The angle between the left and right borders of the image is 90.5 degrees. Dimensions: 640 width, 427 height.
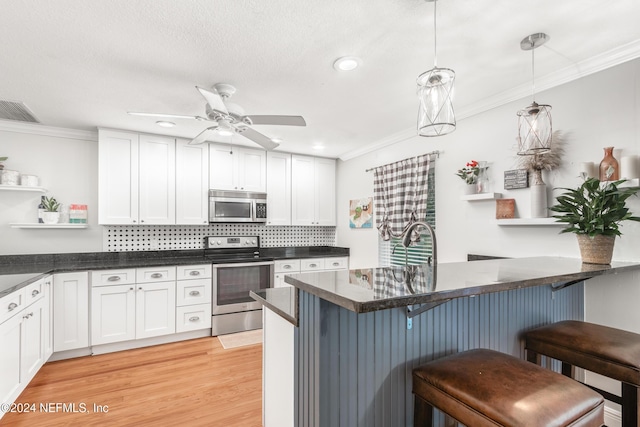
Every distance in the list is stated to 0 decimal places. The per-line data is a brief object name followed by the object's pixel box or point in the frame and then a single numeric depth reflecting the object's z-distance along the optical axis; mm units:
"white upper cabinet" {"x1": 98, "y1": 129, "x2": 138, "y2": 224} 3555
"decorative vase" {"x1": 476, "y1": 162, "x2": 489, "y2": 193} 2871
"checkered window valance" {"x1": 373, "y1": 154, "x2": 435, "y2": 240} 3457
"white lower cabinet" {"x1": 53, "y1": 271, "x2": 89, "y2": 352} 3074
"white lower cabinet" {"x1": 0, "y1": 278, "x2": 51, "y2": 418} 2090
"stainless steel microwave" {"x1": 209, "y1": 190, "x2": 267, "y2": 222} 4133
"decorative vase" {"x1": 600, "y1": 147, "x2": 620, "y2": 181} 2004
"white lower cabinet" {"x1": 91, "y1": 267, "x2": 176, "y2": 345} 3258
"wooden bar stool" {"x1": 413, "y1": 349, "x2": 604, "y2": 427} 1004
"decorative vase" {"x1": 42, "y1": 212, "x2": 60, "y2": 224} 3484
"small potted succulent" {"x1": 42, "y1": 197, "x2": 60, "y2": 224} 3486
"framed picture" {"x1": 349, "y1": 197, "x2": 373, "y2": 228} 4418
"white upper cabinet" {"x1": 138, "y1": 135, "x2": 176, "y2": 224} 3762
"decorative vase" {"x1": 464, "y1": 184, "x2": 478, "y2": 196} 2930
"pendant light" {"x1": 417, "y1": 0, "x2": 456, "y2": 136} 1526
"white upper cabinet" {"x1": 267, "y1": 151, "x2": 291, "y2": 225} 4578
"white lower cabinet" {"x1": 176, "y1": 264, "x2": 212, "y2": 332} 3648
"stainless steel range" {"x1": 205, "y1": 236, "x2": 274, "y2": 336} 3844
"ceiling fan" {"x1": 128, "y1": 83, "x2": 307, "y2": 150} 2373
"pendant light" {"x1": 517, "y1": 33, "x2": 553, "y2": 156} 1959
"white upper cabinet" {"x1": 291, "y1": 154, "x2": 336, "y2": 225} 4801
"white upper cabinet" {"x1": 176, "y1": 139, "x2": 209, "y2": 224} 3969
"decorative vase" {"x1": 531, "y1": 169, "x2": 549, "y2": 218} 2369
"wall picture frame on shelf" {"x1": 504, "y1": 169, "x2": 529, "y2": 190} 2512
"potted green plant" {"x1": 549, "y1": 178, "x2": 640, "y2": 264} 1839
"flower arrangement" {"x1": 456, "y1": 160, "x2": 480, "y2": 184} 2896
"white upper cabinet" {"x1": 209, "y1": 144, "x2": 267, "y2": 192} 4188
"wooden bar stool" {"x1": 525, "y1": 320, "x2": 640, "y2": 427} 1409
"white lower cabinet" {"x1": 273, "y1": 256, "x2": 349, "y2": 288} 4281
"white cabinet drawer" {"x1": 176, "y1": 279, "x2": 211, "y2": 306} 3653
